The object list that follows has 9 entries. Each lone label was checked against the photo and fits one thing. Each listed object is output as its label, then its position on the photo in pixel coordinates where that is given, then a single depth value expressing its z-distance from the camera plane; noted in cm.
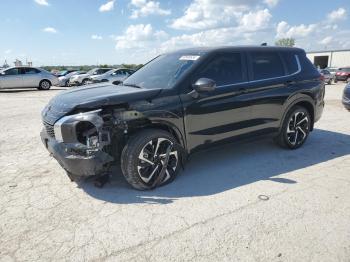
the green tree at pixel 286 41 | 9788
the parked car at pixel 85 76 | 2333
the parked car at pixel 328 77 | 2892
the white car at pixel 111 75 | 2085
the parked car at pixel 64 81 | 2584
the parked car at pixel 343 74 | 3034
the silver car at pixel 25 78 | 1969
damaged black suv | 371
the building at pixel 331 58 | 5699
